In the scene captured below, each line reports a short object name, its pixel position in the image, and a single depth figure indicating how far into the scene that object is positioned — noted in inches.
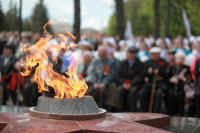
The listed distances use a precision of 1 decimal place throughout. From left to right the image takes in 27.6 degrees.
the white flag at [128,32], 781.6
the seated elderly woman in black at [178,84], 417.7
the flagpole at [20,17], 352.2
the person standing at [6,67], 493.7
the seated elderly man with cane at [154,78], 419.5
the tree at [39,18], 903.1
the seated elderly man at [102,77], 442.6
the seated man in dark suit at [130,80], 430.6
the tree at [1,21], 584.5
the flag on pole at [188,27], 743.3
